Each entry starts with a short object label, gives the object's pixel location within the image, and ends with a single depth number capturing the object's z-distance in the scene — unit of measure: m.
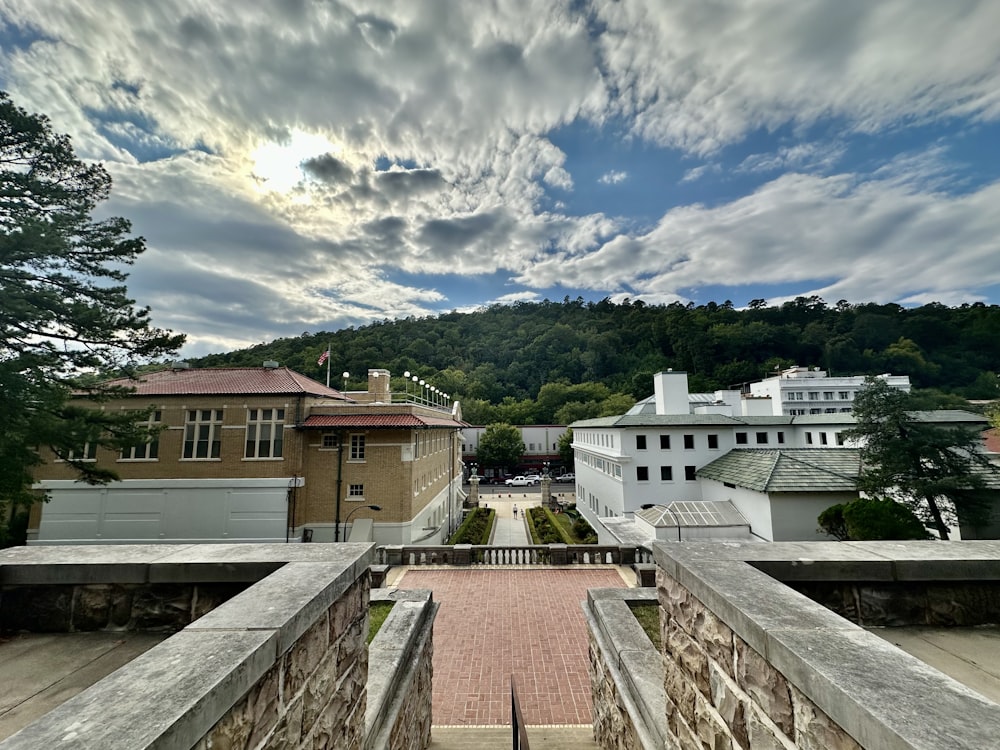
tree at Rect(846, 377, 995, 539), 15.13
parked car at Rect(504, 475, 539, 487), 54.69
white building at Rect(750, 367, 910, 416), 43.69
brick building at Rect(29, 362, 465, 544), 18.66
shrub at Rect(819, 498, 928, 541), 12.76
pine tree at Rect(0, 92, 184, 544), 11.71
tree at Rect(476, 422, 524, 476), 55.91
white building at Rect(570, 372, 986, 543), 17.41
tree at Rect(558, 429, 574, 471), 56.05
